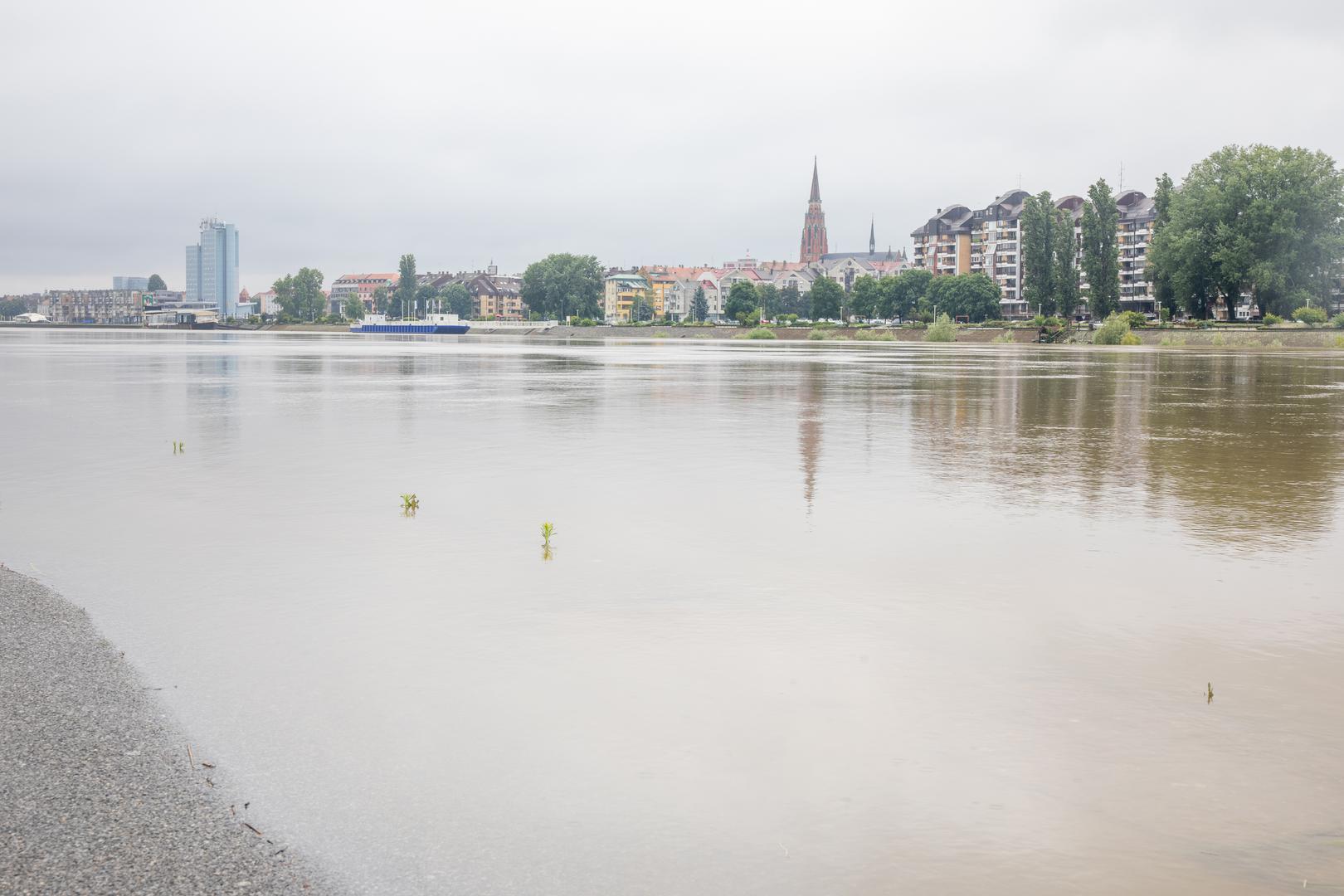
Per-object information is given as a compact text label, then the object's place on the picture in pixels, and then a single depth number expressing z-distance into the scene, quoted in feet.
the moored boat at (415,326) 591.37
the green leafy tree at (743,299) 647.56
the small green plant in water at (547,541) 33.33
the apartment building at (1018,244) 566.77
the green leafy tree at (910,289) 549.13
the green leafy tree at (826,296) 604.08
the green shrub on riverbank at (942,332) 382.01
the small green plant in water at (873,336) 419.95
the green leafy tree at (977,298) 503.20
